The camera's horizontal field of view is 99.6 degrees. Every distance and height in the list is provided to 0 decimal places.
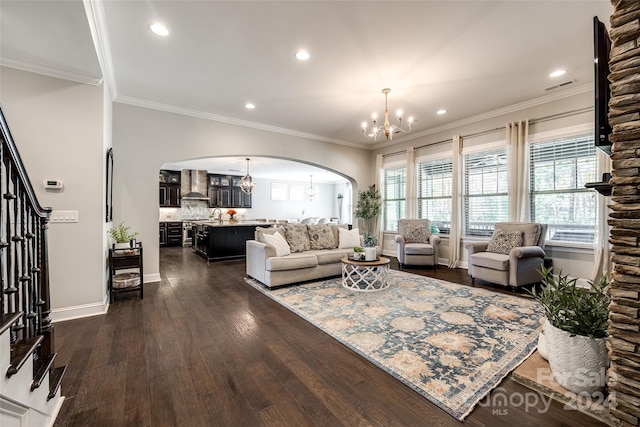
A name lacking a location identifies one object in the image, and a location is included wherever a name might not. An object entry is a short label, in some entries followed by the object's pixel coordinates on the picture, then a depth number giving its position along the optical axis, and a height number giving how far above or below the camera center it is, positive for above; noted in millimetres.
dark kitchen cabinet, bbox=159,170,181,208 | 9414 +809
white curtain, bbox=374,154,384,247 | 7242 +745
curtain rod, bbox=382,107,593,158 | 4149 +1554
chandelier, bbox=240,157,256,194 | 8484 +879
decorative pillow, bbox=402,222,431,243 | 5695 -448
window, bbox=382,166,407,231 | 6893 +404
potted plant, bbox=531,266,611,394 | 1574 -735
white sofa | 4000 -819
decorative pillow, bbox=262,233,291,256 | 4254 -494
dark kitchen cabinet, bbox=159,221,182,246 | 9248 -752
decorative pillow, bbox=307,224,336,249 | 4969 -471
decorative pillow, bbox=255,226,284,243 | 4441 -336
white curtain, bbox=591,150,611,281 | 3842 -346
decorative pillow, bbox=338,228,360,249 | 5176 -514
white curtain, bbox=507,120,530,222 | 4660 +736
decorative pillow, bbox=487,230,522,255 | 4332 -479
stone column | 1274 -10
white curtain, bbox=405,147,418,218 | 6422 +639
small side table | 3566 -748
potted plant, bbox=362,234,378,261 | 3922 -608
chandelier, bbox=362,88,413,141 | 4031 +1813
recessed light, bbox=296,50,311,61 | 3105 +1836
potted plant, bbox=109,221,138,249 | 3852 -354
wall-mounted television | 1562 +728
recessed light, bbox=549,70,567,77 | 3613 +1883
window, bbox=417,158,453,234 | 5945 +455
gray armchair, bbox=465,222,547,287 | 3904 -671
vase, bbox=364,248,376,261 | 3922 -614
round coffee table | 3845 -974
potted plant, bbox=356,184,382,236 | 7148 +153
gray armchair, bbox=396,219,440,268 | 5359 -649
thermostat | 2876 +294
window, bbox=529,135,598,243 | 4133 +401
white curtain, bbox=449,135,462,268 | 5574 +80
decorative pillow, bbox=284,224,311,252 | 4695 -454
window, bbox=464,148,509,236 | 5094 +408
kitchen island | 6512 -677
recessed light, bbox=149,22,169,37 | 2640 +1823
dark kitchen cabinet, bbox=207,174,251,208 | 10414 +755
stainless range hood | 9852 +1017
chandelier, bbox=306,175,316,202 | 12569 +888
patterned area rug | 1863 -1144
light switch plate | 2930 -48
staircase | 1128 -618
